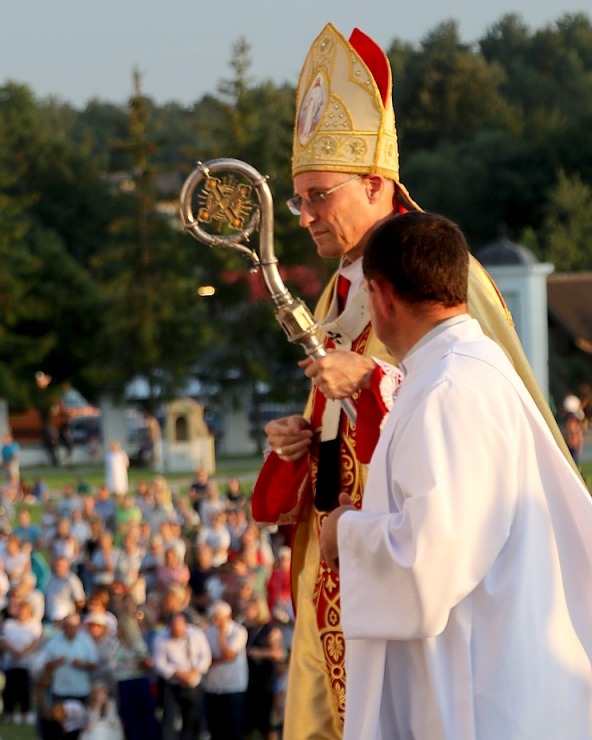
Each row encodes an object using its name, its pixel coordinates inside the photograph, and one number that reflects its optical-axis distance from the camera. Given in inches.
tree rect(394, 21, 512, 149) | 2679.6
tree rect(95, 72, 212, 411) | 1854.1
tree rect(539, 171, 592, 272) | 2039.9
